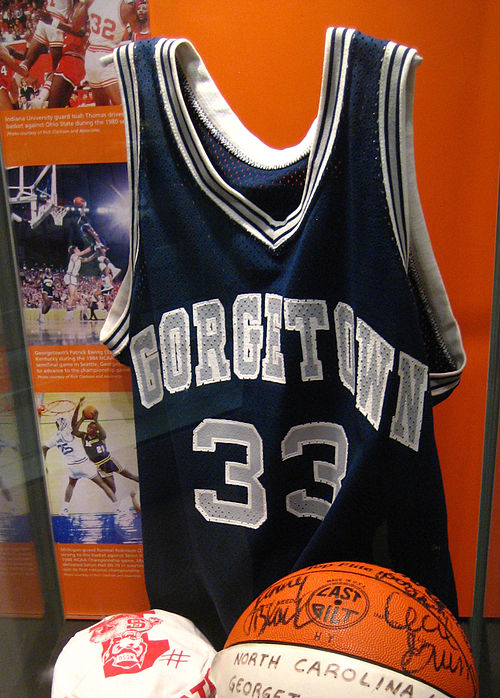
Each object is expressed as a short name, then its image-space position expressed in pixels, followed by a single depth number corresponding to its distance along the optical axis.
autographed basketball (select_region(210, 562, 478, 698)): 0.56
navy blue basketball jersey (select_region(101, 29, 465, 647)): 0.68
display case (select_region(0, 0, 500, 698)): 0.84
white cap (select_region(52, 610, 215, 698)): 0.72
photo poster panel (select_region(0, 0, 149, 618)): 0.89
